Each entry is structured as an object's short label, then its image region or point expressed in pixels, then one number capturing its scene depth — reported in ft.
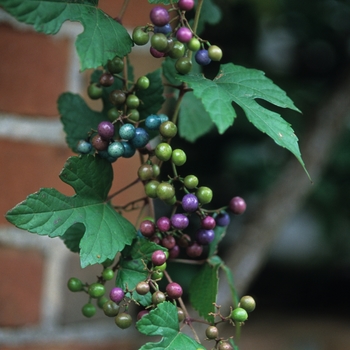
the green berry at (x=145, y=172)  2.29
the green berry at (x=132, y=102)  2.33
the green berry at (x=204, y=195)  2.32
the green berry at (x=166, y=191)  2.27
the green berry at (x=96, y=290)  2.31
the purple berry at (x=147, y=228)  2.31
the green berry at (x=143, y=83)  2.34
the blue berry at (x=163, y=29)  2.23
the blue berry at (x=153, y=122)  2.31
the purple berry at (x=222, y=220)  2.42
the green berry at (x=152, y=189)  2.30
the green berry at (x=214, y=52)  2.29
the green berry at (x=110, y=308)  2.28
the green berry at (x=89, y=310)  2.40
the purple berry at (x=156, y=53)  2.24
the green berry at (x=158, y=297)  2.23
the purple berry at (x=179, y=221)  2.30
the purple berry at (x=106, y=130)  2.27
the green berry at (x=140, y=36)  2.26
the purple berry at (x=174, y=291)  2.26
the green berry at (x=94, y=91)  2.43
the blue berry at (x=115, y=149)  2.26
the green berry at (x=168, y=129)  2.26
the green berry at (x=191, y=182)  2.33
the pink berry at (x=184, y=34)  2.23
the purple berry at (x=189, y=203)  2.30
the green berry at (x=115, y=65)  2.30
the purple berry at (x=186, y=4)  2.22
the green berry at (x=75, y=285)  2.39
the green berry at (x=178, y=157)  2.28
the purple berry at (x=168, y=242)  2.33
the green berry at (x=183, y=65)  2.26
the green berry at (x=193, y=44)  2.24
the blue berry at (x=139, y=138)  2.29
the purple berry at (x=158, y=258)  2.25
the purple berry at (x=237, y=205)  2.45
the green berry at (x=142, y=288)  2.23
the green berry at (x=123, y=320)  2.26
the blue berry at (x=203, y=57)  2.30
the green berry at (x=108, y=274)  2.33
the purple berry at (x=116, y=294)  2.25
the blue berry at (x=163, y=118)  2.32
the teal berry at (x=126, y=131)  2.26
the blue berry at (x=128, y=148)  2.29
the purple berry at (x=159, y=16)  2.21
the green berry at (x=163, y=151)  2.27
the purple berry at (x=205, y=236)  2.36
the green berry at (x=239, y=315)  2.29
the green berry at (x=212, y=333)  2.25
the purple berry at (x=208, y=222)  2.34
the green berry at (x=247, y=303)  2.31
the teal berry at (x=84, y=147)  2.33
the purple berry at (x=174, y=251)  2.35
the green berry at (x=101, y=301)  2.33
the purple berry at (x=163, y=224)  2.31
